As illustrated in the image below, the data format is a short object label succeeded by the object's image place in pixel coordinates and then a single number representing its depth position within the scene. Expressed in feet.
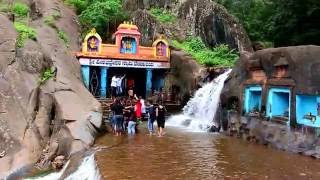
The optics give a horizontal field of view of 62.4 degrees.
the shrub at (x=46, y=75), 36.17
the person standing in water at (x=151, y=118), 34.57
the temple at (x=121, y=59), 49.38
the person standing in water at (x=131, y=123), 35.25
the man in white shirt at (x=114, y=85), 50.38
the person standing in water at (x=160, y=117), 33.67
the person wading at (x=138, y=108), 36.46
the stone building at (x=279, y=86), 28.41
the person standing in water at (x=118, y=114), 34.72
